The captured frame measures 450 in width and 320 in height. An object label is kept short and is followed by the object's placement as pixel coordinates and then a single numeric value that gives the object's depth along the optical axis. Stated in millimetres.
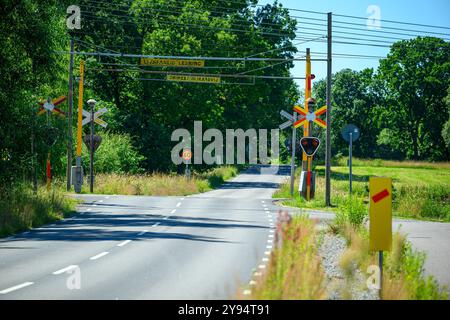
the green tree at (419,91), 102250
